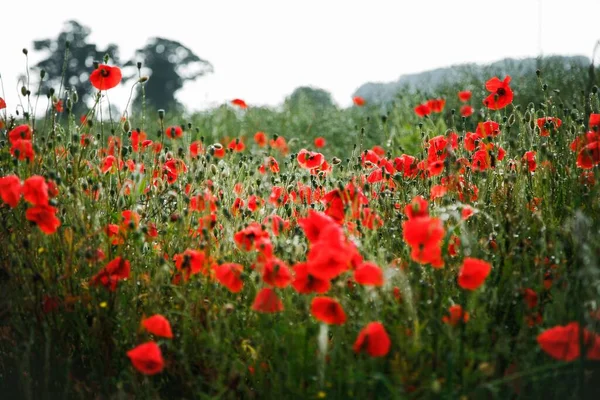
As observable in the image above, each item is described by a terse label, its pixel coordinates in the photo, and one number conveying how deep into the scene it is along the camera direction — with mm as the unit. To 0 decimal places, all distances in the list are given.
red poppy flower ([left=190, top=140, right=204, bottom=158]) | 4181
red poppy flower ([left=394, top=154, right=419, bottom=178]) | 3258
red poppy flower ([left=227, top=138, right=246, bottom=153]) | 4055
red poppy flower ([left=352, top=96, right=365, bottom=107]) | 8061
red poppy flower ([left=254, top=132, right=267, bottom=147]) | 5864
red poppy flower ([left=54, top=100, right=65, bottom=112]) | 2987
